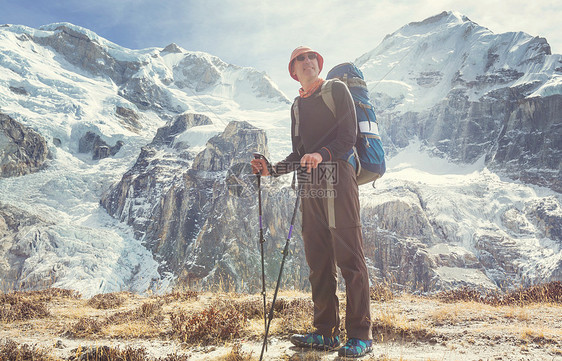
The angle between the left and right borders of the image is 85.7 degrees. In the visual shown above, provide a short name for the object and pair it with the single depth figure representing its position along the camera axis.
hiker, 3.27
